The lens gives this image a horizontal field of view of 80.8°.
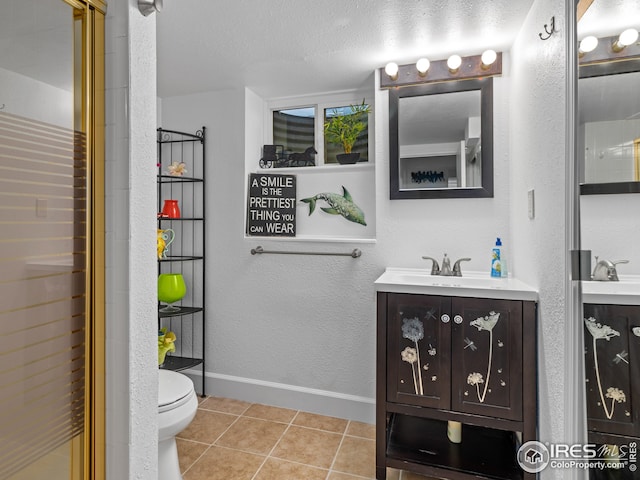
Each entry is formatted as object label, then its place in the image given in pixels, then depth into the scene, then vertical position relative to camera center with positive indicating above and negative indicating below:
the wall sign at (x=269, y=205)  2.68 +0.24
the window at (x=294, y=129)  2.79 +0.83
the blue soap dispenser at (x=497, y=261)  2.09 -0.13
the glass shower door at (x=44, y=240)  0.84 +0.00
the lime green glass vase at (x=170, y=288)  2.53 -0.33
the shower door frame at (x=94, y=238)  1.04 +0.01
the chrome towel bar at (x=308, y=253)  2.40 -0.09
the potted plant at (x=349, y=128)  2.57 +0.77
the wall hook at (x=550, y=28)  1.38 +0.80
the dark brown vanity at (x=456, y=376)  1.66 -0.64
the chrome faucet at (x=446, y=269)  2.16 -0.18
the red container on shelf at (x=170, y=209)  2.61 +0.21
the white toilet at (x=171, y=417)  1.60 -0.78
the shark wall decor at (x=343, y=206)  2.59 +0.23
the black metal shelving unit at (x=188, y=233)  2.78 +0.05
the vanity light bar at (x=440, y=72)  2.16 +0.99
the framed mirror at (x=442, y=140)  2.20 +0.60
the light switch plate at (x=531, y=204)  1.70 +0.16
